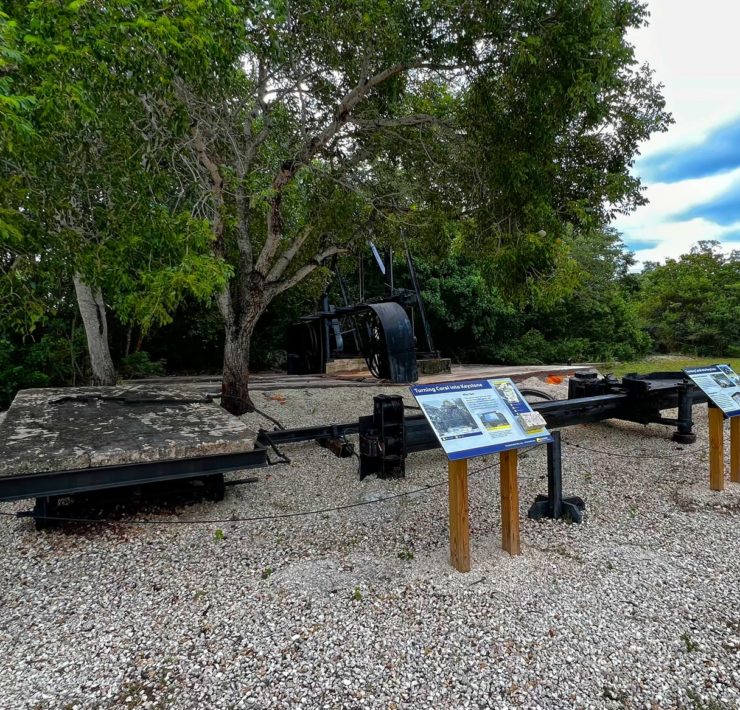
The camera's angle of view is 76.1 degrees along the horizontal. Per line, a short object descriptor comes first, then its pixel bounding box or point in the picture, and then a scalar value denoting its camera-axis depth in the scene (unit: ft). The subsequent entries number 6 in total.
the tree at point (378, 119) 10.85
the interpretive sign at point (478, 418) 8.22
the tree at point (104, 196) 9.27
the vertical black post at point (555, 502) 10.85
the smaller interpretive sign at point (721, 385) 12.51
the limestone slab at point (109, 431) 9.04
